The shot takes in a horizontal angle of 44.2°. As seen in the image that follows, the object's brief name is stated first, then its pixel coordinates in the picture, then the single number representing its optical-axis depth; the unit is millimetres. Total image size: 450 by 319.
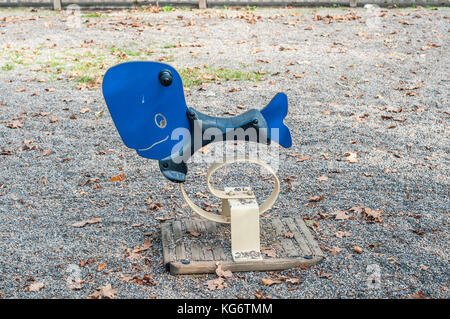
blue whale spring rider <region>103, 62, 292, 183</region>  3557
